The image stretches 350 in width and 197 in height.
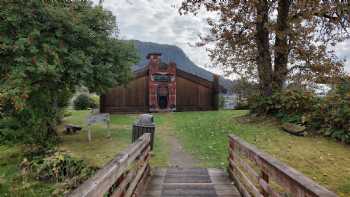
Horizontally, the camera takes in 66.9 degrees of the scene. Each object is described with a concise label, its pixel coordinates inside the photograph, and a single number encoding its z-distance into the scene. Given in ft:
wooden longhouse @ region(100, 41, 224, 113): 66.44
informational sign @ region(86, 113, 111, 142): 30.82
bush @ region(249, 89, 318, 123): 34.45
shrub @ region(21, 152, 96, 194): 21.84
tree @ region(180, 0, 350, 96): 35.17
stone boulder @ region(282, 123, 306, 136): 30.07
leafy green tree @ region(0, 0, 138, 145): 22.43
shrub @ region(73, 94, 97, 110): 81.66
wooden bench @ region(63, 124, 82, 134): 36.10
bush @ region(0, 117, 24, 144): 26.08
